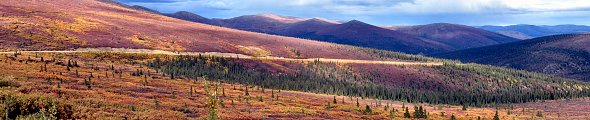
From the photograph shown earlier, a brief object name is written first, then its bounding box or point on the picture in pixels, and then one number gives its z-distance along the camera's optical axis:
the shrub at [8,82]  36.75
